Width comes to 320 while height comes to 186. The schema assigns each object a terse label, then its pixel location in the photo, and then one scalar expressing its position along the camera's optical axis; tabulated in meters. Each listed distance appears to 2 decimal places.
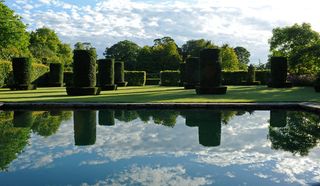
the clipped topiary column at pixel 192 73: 27.83
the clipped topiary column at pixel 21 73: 27.50
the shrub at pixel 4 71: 30.50
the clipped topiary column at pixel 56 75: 34.41
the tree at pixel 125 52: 76.75
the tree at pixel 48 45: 55.28
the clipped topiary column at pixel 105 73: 26.66
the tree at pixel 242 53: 98.19
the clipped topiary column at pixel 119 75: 32.94
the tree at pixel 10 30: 45.25
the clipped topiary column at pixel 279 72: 27.22
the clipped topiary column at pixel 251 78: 36.53
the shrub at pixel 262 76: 37.62
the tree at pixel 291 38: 44.12
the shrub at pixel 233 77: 37.62
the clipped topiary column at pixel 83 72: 21.03
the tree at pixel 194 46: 74.19
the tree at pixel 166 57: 63.28
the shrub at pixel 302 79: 31.08
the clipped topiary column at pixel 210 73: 20.83
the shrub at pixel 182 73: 31.88
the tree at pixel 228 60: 59.09
